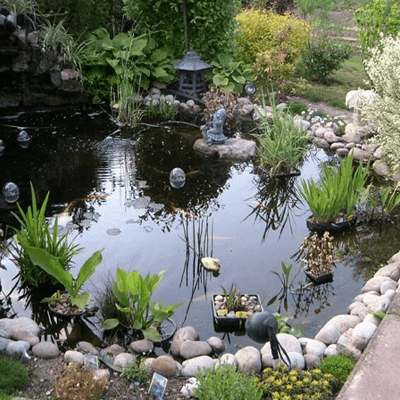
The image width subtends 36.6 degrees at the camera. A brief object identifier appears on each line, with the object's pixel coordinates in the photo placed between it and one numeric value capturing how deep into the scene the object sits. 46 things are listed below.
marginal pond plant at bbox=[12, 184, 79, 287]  5.30
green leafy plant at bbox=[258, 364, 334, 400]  4.00
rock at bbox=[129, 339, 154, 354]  4.69
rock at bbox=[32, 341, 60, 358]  4.49
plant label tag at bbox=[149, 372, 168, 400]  4.05
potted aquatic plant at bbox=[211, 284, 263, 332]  5.05
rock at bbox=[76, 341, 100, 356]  4.59
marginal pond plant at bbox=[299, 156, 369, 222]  6.45
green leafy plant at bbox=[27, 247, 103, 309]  4.99
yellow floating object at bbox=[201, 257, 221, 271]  5.84
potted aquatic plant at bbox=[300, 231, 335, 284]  5.75
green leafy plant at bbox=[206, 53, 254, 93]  10.68
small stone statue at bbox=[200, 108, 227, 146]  8.45
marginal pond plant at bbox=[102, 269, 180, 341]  4.69
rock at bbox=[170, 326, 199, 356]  4.71
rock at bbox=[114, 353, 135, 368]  4.40
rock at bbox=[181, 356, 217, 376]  4.36
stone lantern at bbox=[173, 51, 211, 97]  10.65
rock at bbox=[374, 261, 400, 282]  5.58
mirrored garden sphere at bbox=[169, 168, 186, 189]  7.40
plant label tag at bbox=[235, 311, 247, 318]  5.06
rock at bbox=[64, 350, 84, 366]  4.39
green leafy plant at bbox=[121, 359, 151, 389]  4.24
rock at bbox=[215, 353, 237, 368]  4.33
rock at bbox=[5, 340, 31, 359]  4.46
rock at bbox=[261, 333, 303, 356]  4.55
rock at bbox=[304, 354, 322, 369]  4.48
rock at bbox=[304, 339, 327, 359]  4.57
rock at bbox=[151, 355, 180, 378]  4.31
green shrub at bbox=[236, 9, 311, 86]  10.89
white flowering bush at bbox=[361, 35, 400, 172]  6.46
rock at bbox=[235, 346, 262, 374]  4.35
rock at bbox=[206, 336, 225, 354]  4.74
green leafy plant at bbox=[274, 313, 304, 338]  4.94
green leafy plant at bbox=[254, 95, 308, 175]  7.85
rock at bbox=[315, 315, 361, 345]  4.73
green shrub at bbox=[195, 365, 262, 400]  3.76
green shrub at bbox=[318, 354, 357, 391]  4.24
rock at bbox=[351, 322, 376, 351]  4.55
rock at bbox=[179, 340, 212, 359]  4.62
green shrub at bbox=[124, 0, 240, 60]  10.73
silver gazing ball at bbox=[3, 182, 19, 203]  6.92
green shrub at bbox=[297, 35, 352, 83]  11.44
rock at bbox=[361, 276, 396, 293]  5.40
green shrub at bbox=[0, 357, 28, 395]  3.99
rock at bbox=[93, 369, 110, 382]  4.17
